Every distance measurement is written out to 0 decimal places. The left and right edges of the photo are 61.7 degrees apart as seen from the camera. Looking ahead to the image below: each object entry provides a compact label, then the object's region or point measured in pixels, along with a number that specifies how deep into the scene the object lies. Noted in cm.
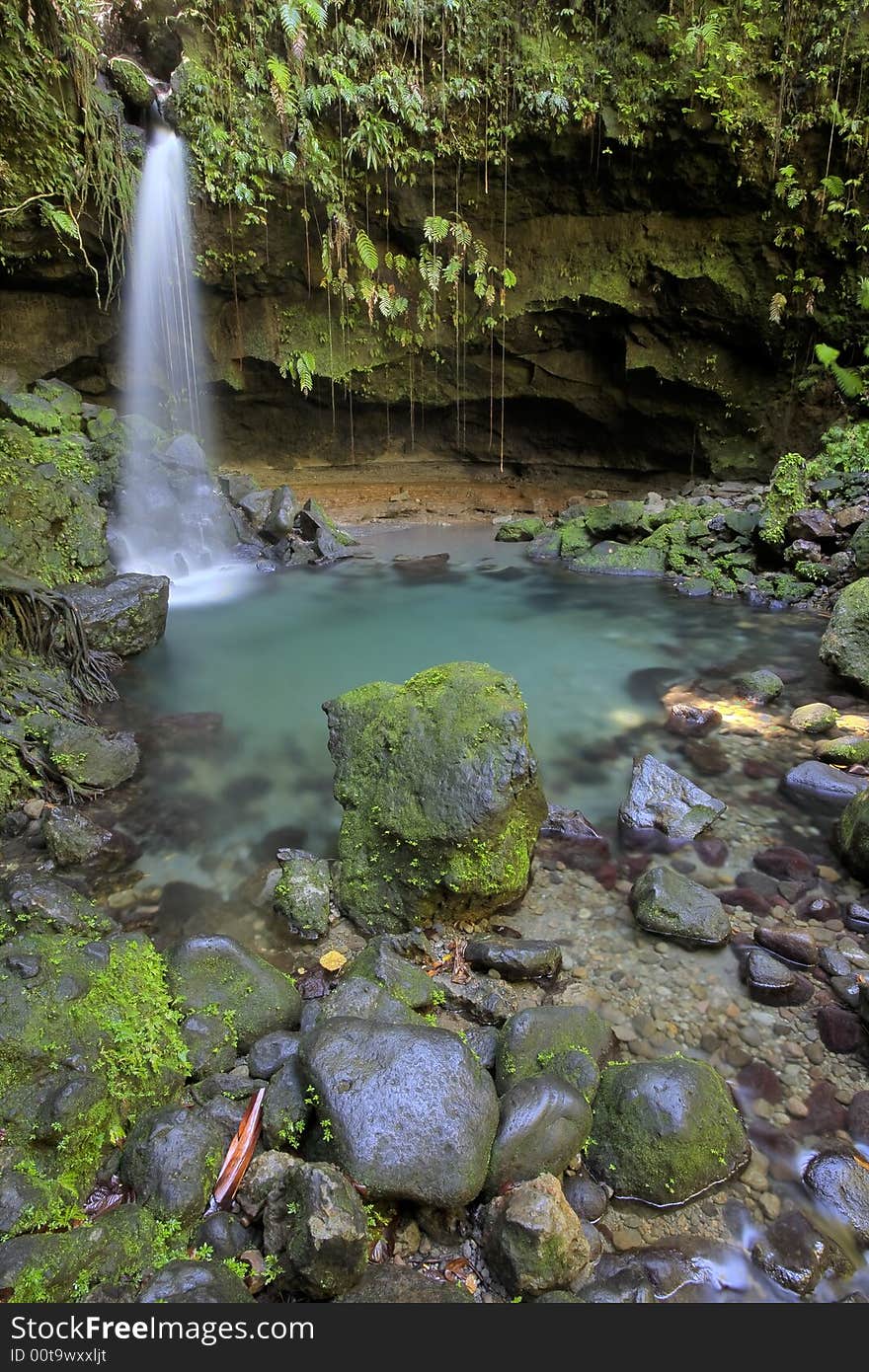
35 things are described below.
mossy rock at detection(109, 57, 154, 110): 1166
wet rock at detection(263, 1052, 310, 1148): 263
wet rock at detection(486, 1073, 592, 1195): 252
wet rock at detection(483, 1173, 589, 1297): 222
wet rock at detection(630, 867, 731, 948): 389
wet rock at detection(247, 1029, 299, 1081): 304
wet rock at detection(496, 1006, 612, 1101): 292
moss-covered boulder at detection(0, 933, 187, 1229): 249
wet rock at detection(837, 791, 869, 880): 434
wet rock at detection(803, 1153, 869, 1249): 253
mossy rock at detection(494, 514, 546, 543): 1447
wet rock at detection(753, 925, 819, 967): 374
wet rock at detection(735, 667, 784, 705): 699
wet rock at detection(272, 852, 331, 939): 408
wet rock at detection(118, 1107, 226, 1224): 241
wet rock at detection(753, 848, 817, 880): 447
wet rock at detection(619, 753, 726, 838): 493
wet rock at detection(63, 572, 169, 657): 777
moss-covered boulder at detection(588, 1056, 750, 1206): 261
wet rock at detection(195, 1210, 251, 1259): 229
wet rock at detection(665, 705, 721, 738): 639
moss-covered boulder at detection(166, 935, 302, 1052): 328
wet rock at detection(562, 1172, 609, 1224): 255
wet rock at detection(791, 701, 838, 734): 627
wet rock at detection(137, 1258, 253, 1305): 203
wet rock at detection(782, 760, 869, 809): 524
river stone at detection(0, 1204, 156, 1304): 203
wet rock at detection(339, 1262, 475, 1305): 211
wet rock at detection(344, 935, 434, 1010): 336
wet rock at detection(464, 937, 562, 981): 366
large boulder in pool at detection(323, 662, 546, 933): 399
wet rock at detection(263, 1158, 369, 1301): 211
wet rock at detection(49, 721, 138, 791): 543
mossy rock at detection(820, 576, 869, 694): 688
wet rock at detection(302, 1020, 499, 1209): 239
